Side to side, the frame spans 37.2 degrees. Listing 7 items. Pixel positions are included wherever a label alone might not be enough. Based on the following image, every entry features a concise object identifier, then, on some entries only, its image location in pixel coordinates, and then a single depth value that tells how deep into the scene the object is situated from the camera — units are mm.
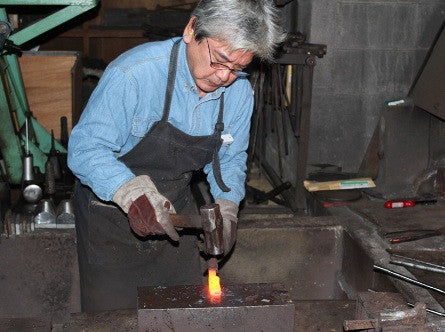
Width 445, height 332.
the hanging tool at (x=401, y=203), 4152
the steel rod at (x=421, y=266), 3045
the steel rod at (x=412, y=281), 2734
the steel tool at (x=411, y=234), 3639
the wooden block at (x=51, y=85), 5680
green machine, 4570
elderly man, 2383
